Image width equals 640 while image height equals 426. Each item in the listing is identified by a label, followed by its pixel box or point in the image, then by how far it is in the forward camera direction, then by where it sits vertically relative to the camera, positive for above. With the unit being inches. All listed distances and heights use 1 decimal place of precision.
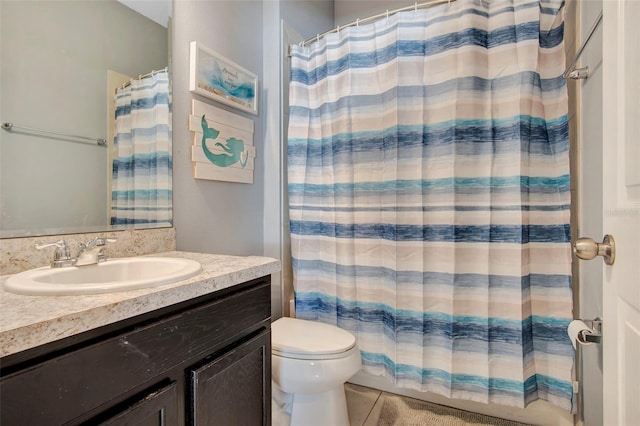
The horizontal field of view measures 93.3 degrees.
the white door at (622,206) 20.5 +0.5
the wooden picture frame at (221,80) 52.5 +25.8
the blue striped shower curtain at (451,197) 51.1 +3.1
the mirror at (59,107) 33.5 +13.2
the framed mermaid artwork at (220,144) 53.6 +13.6
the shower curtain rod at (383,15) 56.0 +40.2
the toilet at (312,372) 48.1 -25.5
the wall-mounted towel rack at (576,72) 46.0 +21.9
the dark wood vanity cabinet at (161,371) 18.7 -12.2
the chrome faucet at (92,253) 34.6 -4.5
